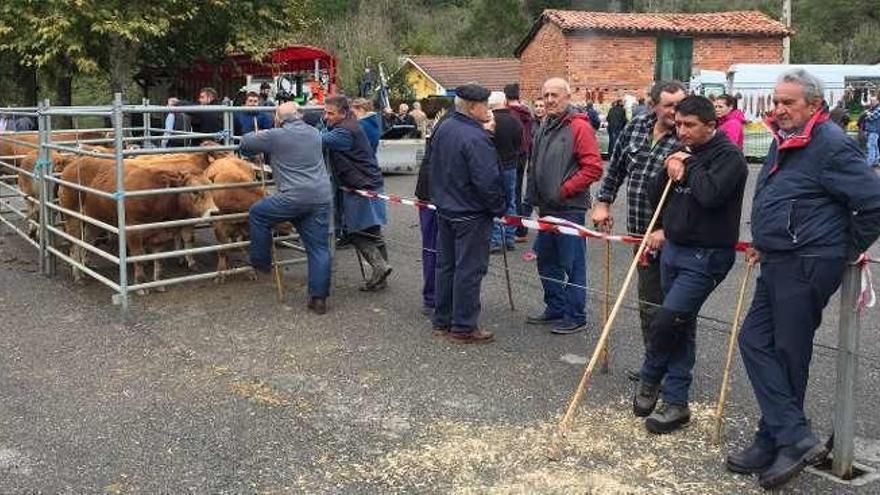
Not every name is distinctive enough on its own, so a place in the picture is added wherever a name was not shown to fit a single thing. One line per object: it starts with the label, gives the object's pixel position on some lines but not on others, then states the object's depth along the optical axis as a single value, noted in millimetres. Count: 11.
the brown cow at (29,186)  9633
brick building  32844
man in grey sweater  7180
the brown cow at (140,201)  7695
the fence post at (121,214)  7043
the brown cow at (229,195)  8133
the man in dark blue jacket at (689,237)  4379
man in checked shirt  5027
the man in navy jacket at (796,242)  3766
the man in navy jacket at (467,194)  6156
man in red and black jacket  6352
